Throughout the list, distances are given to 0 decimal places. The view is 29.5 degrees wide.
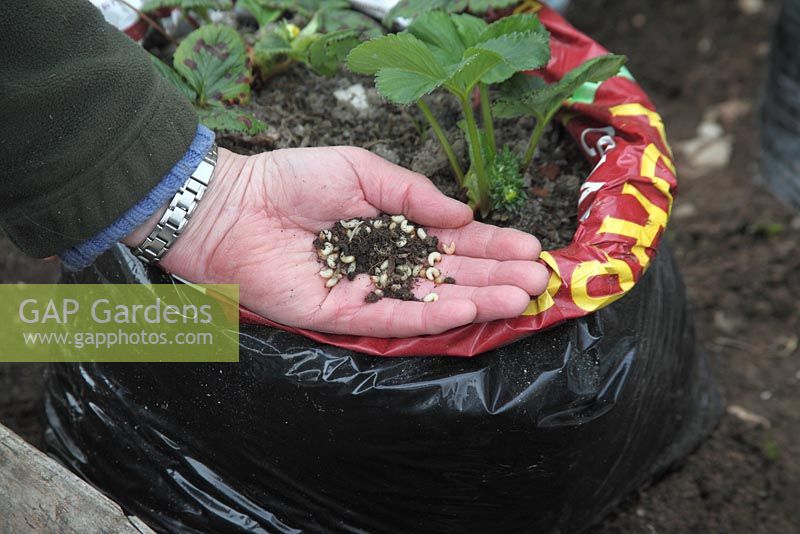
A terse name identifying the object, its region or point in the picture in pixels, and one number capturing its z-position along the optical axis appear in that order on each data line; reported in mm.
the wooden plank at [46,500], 759
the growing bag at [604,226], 781
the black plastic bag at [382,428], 789
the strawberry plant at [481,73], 766
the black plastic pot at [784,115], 1166
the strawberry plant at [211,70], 865
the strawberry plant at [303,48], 829
